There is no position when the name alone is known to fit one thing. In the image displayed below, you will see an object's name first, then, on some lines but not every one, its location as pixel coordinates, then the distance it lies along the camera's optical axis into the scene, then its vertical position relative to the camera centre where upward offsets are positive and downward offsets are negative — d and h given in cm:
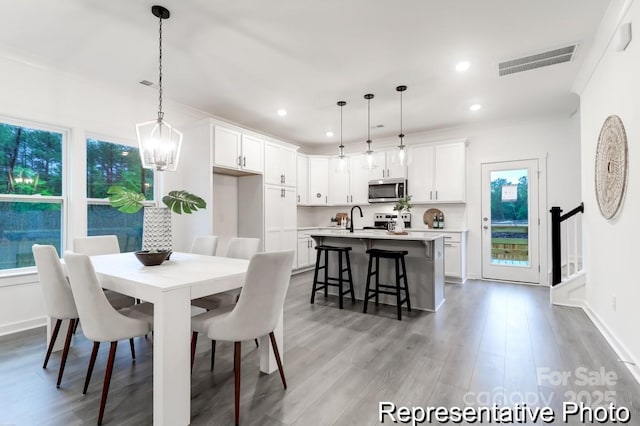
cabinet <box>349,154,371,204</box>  622 +74
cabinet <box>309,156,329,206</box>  650 +75
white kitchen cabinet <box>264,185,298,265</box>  511 -4
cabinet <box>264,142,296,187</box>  515 +90
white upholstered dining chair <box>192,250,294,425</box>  171 -54
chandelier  233 +55
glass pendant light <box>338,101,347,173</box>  417 +72
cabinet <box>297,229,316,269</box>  588 -69
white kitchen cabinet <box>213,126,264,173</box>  429 +97
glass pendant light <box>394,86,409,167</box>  377 +76
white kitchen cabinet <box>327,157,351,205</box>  645 +60
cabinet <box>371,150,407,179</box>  580 +91
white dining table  157 -52
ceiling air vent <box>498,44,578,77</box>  302 +162
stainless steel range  594 -9
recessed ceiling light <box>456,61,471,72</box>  322 +161
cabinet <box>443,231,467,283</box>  511 -70
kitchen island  362 -59
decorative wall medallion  241 +43
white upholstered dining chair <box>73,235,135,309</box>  291 -30
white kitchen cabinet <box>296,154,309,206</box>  625 +75
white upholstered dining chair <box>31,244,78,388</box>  208 -51
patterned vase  239 -11
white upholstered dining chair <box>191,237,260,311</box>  254 -40
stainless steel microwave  575 +50
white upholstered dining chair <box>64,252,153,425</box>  171 -57
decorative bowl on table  220 -30
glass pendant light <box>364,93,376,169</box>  400 +81
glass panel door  505 -10
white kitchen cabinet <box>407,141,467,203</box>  528 +76
